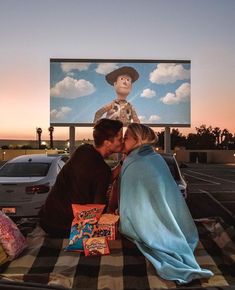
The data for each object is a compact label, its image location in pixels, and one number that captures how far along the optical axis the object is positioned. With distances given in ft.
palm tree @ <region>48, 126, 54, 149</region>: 169.77
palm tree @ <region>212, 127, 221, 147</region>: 183.21
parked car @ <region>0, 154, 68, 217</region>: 16.87
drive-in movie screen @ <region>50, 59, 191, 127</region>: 40.30
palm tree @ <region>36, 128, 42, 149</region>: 163.29
